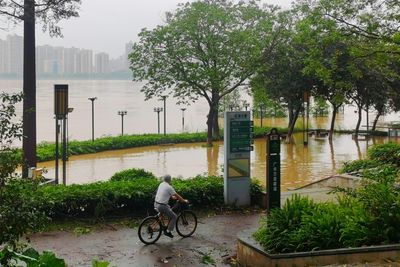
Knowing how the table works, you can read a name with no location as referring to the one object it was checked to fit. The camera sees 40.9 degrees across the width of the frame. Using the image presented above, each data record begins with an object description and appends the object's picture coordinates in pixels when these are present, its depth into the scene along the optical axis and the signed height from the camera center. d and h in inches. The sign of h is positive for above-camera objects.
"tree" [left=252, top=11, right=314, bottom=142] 1192.8 +126.1
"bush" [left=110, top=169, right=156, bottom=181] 524.0 -47.3
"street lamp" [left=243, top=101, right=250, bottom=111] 1606.4 +69.0
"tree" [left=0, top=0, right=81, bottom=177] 648.4 +121.3
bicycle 362.9 -67.8
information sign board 475.8 -25.8
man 362.3 -49.4
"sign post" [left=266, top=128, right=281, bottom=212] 366.9 -28.9
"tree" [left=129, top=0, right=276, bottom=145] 1187.3 +177.3
